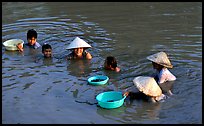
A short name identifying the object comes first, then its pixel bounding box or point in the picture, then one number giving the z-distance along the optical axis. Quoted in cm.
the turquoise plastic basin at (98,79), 696
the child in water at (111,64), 755
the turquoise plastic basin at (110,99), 595
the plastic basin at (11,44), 905
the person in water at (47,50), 843
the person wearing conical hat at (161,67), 681
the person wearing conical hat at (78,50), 815
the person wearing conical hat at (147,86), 601
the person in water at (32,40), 920
